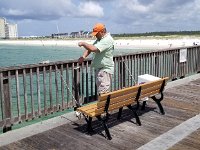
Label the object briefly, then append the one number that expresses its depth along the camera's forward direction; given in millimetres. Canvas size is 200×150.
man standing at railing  3570
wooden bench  3353
